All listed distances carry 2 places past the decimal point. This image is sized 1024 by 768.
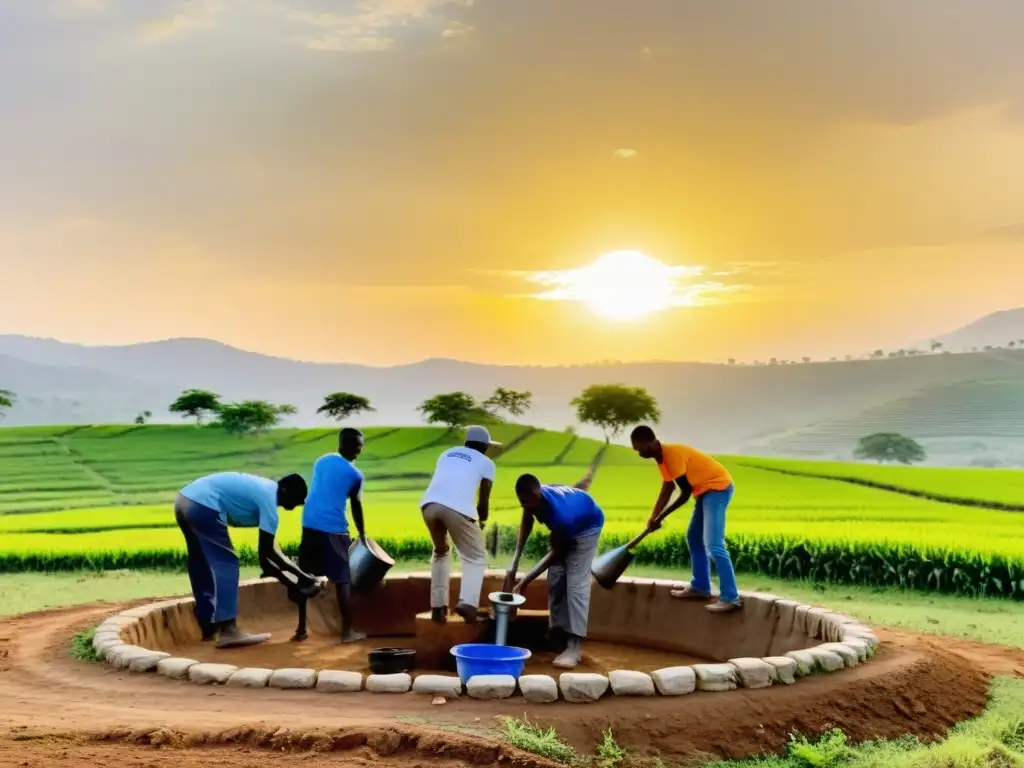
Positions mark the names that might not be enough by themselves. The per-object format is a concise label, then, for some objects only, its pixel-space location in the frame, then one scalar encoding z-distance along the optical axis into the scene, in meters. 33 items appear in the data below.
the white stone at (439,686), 5.43
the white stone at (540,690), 5.32
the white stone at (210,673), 5.98
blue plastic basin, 5.75
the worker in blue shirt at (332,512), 7.99
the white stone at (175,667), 6.19
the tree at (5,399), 39.42
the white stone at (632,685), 5.42
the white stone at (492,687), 5.38
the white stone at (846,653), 6.23
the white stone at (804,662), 5.93
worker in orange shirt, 7.84
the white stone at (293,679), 5.79
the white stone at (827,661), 6.07
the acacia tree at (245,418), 39.69
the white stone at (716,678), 5.55
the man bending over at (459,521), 7.54
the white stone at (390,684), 5.59
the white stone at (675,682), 5.45
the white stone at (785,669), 5.77
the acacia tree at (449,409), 41.16
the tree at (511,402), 45.44
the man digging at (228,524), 7.52
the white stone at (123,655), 6.59
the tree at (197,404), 41.97
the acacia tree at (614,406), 44.88
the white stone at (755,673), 5.64
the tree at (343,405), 45.88
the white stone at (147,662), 6.47
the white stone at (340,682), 5.69
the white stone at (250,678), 5.87
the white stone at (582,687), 5.34
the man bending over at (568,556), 6.88
